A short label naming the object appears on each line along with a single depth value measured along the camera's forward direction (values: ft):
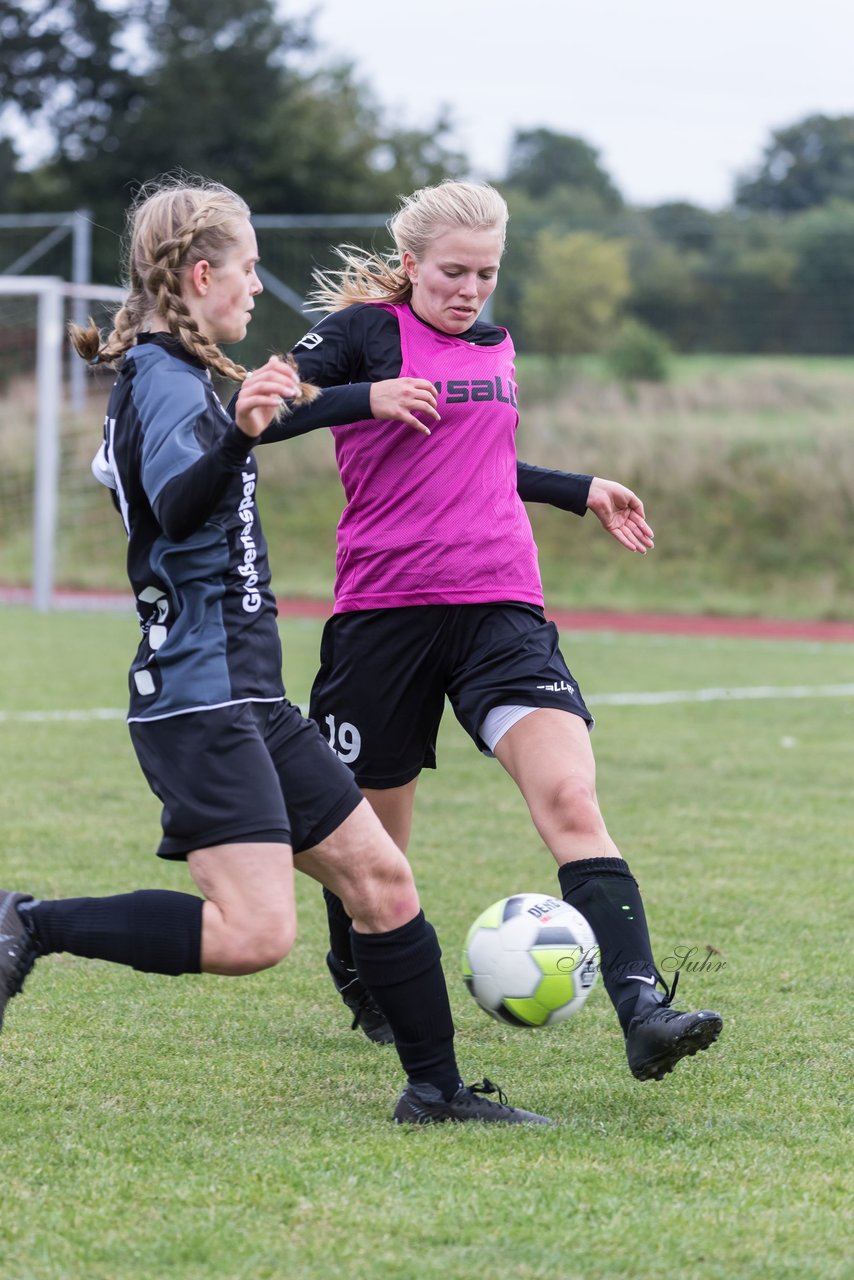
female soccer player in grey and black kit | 20.07
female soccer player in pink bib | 24.99
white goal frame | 109.19
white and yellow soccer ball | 22.54
